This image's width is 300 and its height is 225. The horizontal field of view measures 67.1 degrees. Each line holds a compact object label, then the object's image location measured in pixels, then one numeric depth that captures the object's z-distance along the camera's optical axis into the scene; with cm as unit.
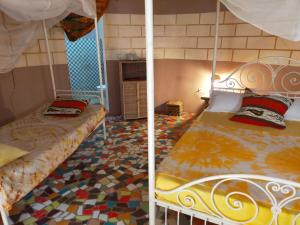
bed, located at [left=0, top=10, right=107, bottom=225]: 177
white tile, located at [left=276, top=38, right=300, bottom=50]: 321
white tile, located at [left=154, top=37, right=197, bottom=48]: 424
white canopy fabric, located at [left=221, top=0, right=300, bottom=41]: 186
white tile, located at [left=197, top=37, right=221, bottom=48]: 403
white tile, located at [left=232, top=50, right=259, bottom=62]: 358
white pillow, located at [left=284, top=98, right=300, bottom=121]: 283
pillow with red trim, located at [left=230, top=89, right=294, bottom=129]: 269
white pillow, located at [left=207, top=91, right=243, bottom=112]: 312
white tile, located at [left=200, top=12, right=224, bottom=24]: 393
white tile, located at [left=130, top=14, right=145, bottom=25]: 430
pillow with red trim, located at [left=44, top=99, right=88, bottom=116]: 311
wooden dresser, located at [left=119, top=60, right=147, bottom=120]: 427
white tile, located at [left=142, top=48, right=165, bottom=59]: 450
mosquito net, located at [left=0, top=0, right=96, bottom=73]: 179
